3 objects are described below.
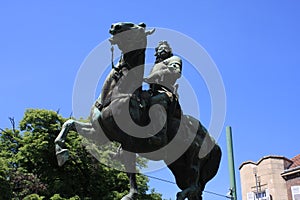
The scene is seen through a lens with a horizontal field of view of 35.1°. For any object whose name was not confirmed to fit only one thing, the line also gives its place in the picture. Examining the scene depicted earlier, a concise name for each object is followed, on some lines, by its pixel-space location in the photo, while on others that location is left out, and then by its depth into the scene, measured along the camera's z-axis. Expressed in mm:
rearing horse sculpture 6309
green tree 25172
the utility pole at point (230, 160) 9672
